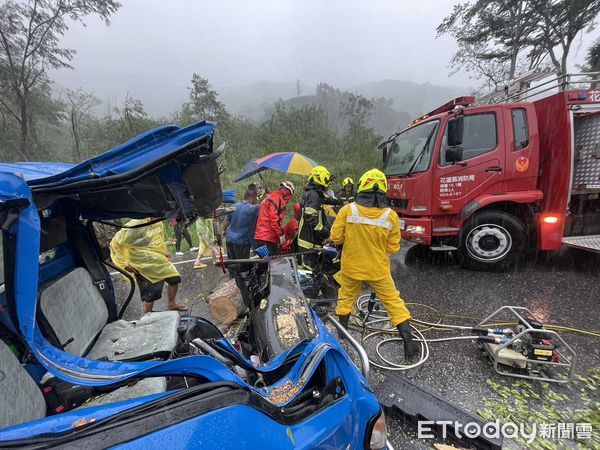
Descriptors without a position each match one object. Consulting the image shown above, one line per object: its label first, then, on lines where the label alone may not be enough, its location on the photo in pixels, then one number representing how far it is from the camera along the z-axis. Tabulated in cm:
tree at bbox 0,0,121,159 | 1205
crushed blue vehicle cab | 85
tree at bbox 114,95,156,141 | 1888
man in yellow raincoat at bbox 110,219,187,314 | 351
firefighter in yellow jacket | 289
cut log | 371
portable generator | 244
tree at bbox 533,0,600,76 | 1116
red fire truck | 431
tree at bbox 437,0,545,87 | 1242
